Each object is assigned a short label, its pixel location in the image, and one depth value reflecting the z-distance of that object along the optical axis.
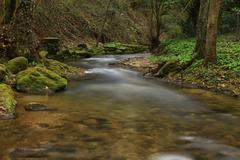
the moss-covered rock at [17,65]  15.54
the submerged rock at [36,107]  10.76
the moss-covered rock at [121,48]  34.66
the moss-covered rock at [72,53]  26.70
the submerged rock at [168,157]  7.42
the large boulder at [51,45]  25.94
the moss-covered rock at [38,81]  13.30
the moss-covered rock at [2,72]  13.55
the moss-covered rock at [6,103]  9.83
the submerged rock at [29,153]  7.22
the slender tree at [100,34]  38.65
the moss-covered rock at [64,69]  18.53
